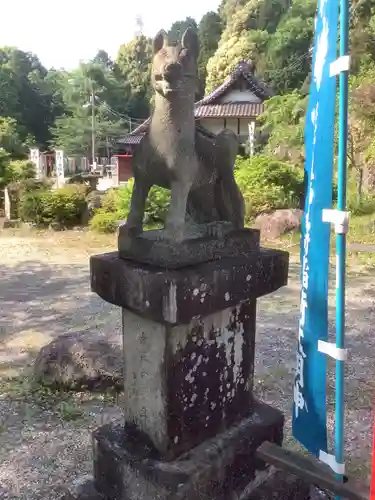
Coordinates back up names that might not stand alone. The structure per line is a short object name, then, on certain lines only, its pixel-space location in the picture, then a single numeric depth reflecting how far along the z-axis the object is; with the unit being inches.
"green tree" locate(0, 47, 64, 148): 1233.4
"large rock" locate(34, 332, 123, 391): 153.6
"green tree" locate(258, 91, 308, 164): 544.4
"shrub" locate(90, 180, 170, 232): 419.2
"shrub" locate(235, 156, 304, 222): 451.2
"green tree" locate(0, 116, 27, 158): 849.5
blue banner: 68.4
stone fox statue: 68.3
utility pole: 1141.1
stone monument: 69.1
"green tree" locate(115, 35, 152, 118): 1462.8
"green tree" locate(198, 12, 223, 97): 1354.6
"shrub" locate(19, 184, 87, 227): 468.1
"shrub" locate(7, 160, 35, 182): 555.1
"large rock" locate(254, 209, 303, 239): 393.1
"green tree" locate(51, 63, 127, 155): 1180.5
